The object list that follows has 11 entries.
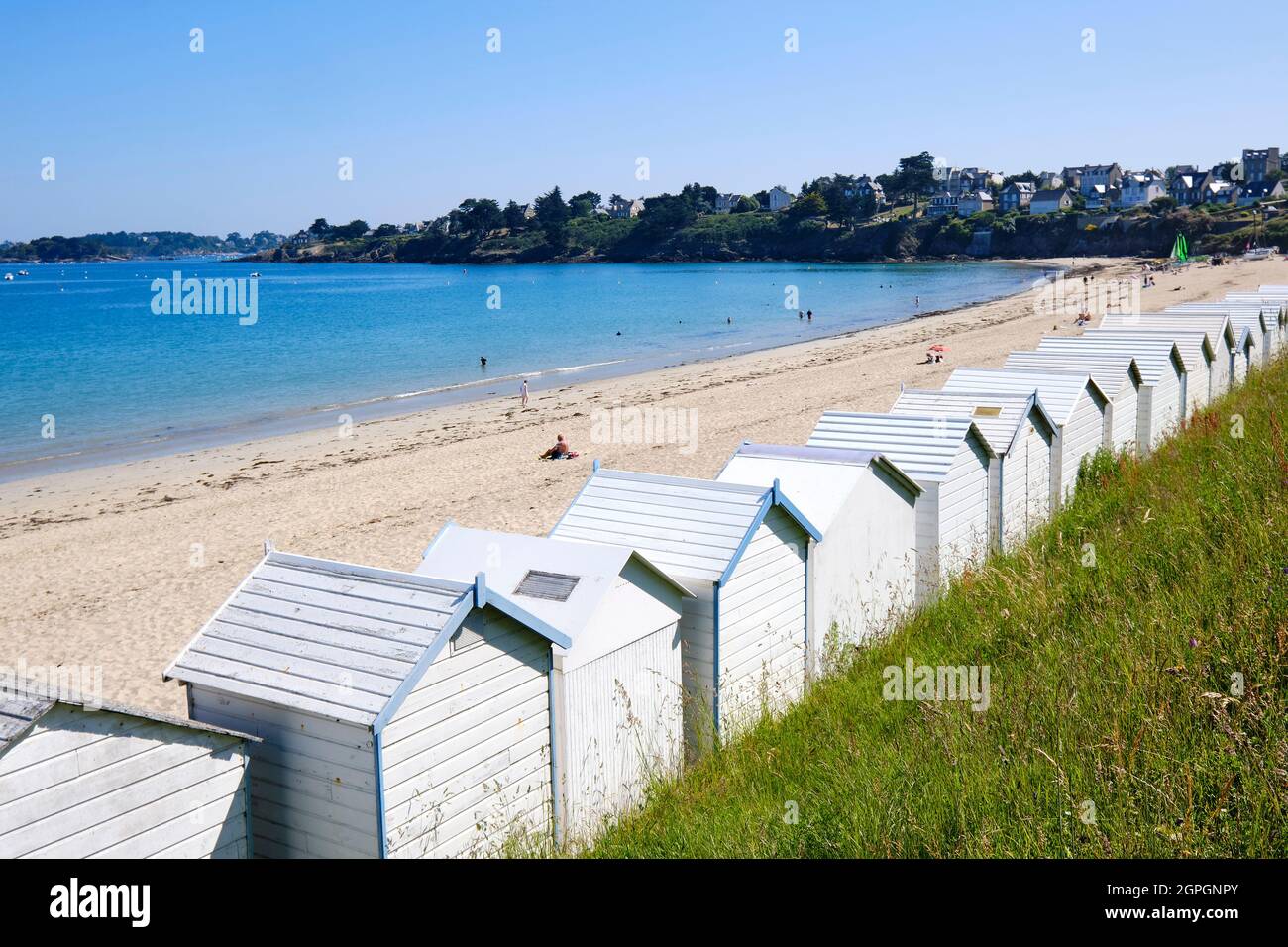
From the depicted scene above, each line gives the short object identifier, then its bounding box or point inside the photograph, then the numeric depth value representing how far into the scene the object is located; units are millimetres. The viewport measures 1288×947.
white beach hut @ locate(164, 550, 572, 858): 5664
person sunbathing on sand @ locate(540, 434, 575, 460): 24641
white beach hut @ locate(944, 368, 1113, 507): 12945
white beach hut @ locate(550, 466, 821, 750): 7742
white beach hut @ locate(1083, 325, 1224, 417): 17047
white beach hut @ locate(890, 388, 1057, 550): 11633
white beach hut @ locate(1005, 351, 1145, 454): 14586
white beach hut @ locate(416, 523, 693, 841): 6770
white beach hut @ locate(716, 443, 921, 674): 8930
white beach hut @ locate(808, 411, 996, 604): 10320
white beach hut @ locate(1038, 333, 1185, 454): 15438
